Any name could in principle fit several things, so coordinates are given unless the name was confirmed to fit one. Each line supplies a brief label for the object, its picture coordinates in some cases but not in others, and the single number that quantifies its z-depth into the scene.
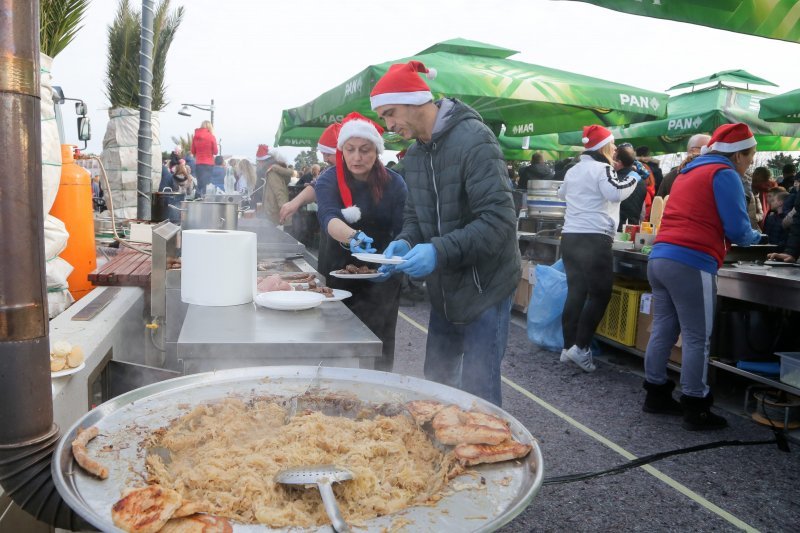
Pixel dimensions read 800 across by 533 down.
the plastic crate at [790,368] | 4.12
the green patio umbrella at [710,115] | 9.57
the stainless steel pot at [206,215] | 3.55
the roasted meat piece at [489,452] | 1.19
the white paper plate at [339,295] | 2.74
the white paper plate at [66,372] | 1.98
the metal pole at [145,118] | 6.76
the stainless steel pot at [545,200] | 7.55
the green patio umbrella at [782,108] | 6.15
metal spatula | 1.02
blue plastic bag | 6.21
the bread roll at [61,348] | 2.05
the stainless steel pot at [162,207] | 5.69
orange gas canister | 3.57
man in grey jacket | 2.57
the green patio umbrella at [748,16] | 3.32
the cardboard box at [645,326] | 5.25
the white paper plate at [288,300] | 2.44
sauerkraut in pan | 1.06
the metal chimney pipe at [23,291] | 1.14
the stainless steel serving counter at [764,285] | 4.03
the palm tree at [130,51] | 10.27
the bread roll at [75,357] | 2.08
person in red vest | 3.94
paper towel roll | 2.37
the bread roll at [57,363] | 2.00
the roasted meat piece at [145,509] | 0.90
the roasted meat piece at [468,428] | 1.24
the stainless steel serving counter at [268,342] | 1.93
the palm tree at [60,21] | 4.29
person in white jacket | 5.46
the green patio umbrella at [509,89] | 6.84
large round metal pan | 0.98
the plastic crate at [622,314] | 5.74
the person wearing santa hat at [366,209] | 3.81
